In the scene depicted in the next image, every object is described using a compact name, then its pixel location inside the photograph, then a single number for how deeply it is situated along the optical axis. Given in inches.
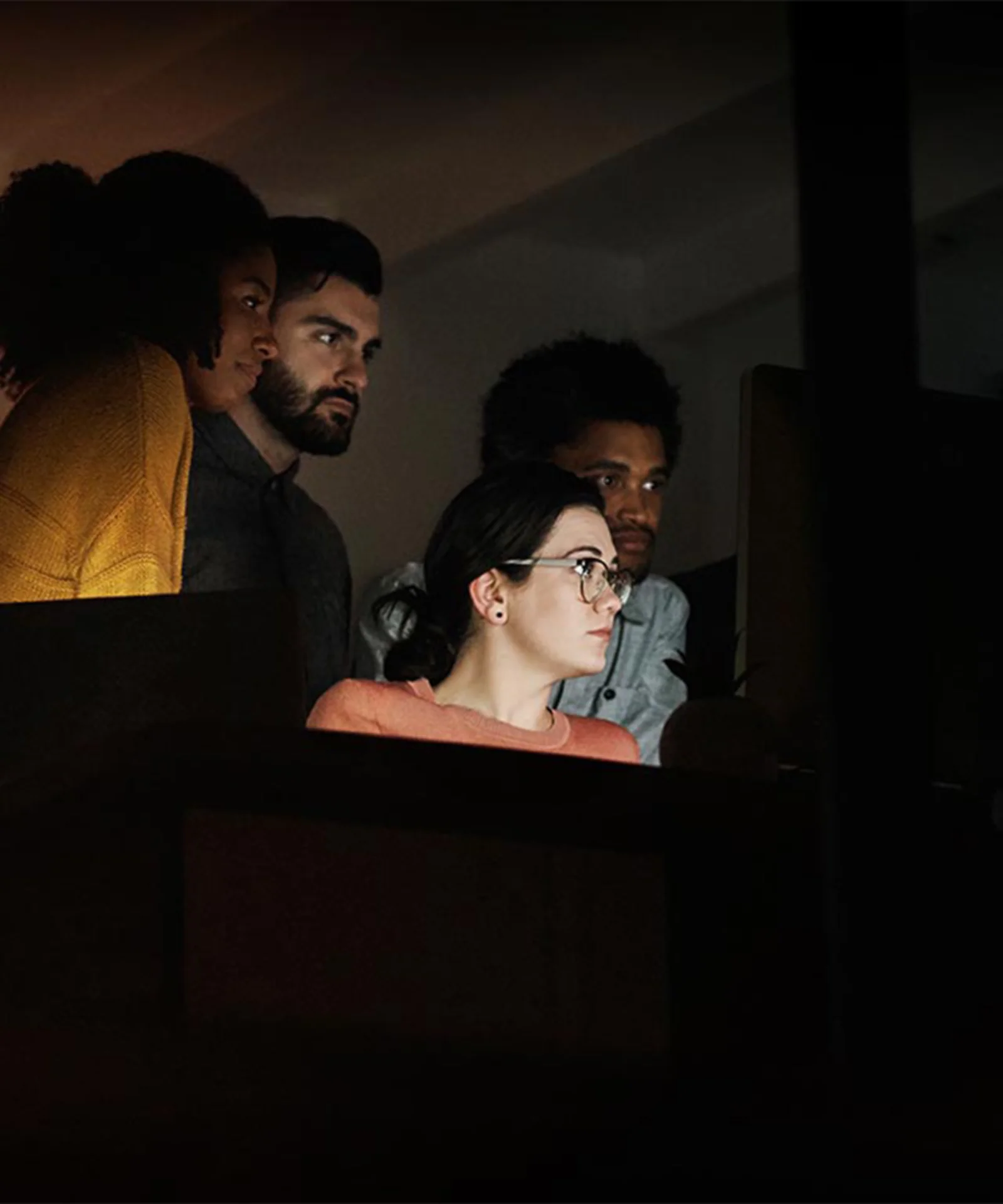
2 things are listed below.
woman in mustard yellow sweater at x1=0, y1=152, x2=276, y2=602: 235.1
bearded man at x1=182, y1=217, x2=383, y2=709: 254.7
